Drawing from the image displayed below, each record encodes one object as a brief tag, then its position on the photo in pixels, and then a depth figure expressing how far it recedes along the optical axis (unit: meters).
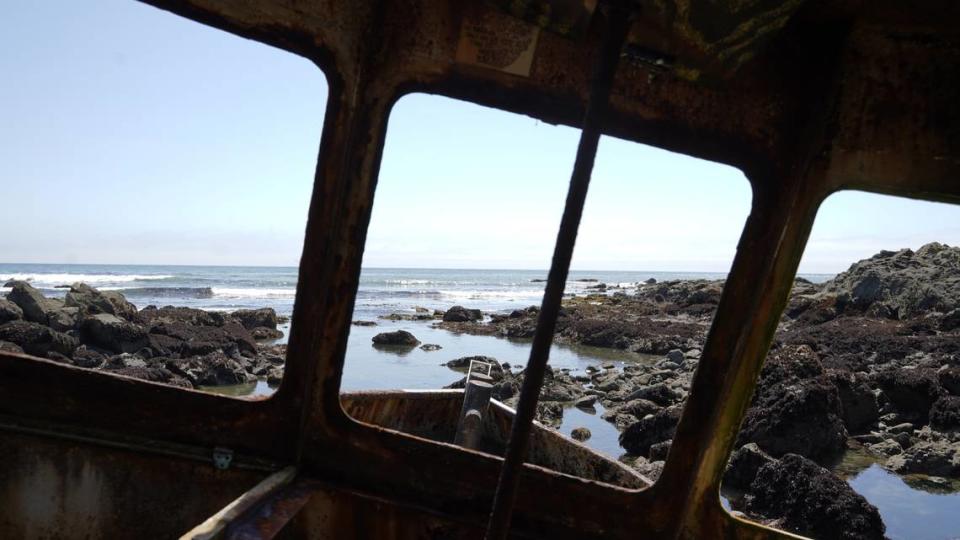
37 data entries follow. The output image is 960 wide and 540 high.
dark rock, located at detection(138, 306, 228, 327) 15.85
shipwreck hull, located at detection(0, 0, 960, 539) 2.20
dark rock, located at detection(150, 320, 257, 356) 12.59
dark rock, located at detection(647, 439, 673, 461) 7.29
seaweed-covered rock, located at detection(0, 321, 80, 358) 11.10
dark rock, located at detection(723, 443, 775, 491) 6.71
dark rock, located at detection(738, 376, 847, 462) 7.76
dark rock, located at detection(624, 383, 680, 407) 9.54
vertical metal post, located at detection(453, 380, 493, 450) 4.04
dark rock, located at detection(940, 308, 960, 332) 15.45
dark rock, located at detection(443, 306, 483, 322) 22.27
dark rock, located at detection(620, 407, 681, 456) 7.79
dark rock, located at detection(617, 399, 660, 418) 9.14
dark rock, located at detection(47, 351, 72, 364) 10.86
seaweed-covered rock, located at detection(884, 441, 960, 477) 7.26
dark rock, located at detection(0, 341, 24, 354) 10.52
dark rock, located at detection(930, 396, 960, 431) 8.67
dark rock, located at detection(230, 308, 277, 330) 17.44
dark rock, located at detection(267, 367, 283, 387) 10.80
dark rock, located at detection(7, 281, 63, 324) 13.15
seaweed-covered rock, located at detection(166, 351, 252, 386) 10.71
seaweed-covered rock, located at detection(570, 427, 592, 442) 8.34
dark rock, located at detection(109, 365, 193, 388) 9.57
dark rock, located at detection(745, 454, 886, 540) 5.59
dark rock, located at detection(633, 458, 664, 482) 6.52
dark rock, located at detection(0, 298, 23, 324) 12.46
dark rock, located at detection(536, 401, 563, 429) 8.93
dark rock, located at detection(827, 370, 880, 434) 8.94
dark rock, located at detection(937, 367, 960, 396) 9.67
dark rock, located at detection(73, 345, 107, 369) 11.22
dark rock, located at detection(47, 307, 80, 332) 13.07
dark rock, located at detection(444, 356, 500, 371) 13.20
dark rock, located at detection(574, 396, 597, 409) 10.04
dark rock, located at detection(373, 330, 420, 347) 15.70
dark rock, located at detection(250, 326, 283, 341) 16.66
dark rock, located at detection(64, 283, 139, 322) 15.14
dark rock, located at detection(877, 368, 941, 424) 9.45
